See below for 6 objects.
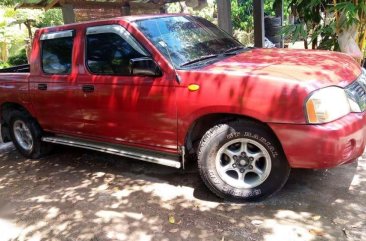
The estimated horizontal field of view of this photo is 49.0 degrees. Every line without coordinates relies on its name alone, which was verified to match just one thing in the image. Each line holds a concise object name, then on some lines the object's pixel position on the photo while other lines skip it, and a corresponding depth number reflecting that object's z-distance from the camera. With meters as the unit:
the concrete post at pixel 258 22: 7.62
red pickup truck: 3.31
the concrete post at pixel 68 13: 8.58
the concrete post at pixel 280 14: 10.66
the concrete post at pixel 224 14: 7.79
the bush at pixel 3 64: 15.69
